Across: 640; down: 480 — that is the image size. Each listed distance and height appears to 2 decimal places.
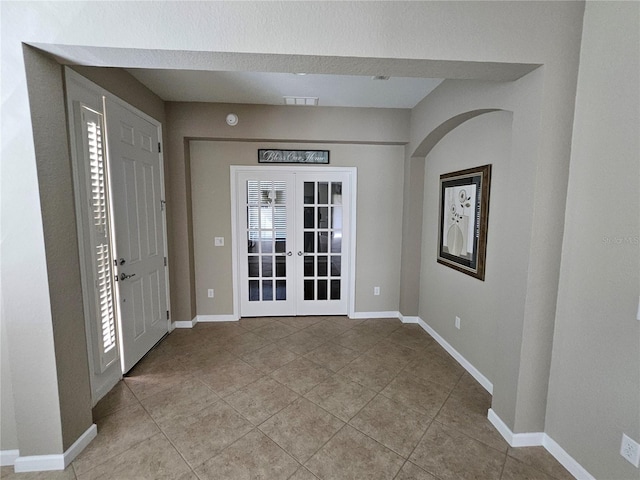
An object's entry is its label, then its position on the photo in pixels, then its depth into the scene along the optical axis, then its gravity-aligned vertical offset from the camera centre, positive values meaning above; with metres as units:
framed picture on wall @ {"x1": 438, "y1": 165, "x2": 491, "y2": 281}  2.47 -0.06
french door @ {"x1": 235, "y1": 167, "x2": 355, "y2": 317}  3.68 -0.38
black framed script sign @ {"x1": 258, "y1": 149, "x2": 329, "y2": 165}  3.59 +0.69
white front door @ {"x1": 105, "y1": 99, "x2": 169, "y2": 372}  2.41 -0.17
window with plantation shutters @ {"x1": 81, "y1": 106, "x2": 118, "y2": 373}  2.10 -0.19
